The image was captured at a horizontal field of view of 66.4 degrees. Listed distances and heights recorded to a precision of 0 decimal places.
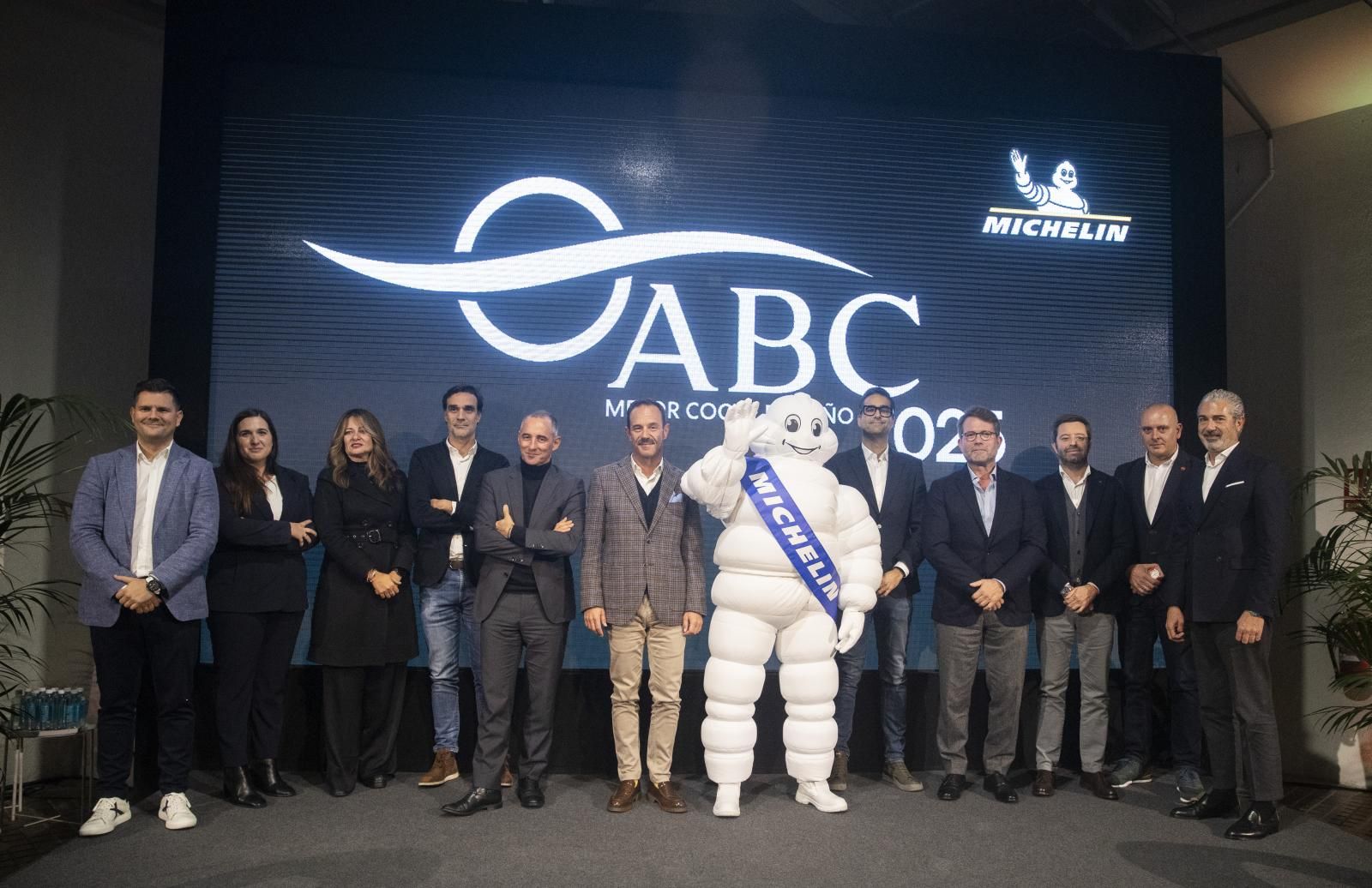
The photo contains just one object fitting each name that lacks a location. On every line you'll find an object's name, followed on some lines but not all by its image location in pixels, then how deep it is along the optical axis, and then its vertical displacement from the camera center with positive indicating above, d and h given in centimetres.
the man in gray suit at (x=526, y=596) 445 -43
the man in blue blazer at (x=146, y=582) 402 -36
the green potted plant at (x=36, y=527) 469 -20
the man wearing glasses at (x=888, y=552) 488 -23
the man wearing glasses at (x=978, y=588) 476 -39
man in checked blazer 450 -38
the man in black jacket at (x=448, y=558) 481 -29
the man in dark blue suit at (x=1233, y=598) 425 -38
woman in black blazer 440 -45
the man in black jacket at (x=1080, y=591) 486 -40
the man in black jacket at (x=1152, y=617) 493 -53
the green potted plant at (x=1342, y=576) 483 -32
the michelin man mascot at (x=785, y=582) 435 -34
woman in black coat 457 -49
